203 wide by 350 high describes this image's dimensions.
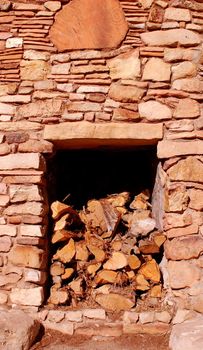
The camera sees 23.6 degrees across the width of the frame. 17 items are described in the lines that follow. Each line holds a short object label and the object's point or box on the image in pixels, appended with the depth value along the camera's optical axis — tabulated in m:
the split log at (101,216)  4.61
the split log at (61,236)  4.38
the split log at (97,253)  4.36
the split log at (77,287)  4.26
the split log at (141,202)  4.78
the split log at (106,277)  4.27
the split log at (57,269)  4.34
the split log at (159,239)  4.37
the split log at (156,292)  4.23
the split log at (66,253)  4.36
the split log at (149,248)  4.36
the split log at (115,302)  4.16
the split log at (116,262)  4.29
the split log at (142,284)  4.26
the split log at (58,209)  4.38
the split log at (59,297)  4.19
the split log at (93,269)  4.35
